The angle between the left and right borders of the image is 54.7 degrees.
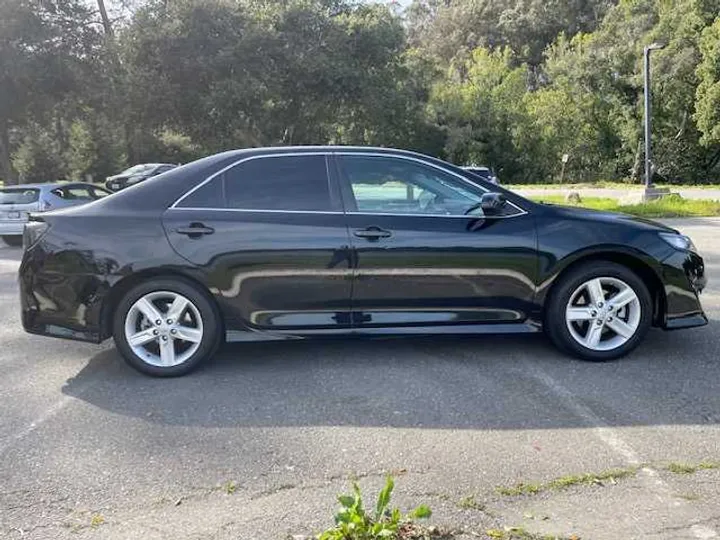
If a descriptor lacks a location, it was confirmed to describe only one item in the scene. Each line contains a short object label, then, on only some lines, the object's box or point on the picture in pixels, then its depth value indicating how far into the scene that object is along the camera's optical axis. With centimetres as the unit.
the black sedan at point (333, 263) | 488
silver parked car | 1418
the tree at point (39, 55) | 2234
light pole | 1971
